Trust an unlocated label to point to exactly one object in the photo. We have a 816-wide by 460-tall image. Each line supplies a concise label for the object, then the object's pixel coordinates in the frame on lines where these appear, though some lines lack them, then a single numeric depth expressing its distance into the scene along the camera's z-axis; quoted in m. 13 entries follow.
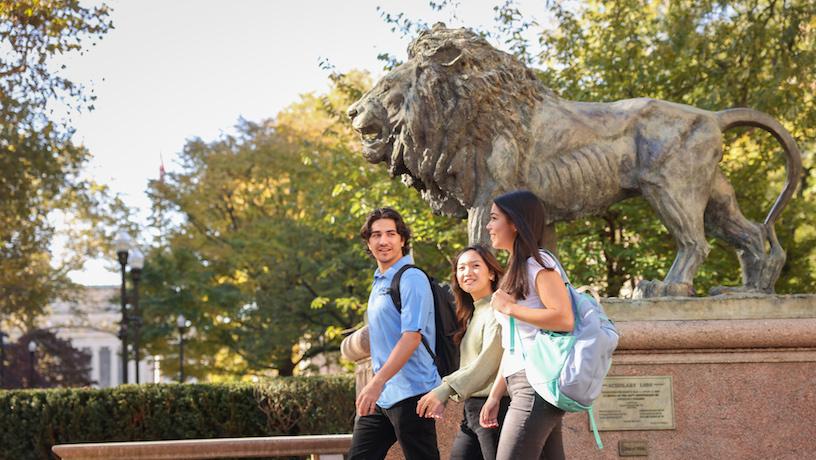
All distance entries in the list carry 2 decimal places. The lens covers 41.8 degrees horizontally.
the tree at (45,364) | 49.69
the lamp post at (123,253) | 25.19
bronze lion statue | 7.70
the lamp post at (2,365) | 42.67
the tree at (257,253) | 30.98
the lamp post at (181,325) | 36.00
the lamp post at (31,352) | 46.33
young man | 5.31
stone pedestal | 7.04
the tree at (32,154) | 21.77
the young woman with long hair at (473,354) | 5.04
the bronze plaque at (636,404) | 7.05
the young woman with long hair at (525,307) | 4.46
